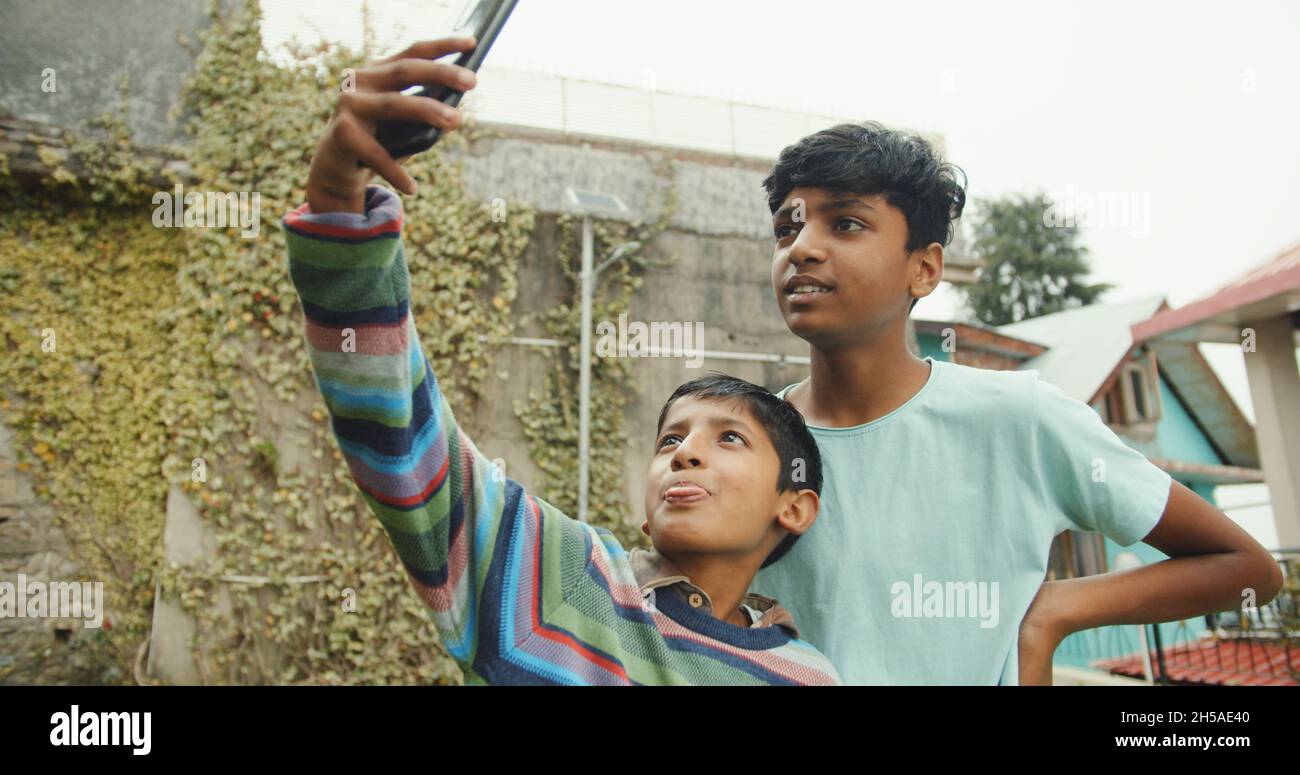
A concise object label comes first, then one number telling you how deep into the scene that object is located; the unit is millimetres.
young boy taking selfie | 936
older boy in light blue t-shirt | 1332
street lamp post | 5922
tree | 25844
